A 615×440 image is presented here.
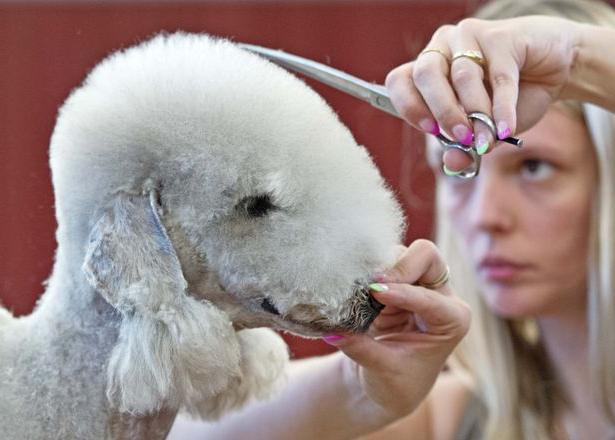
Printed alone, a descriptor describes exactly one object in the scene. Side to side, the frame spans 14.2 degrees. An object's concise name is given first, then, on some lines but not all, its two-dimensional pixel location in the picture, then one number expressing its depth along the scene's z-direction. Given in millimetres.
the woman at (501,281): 1512
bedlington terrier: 1420
